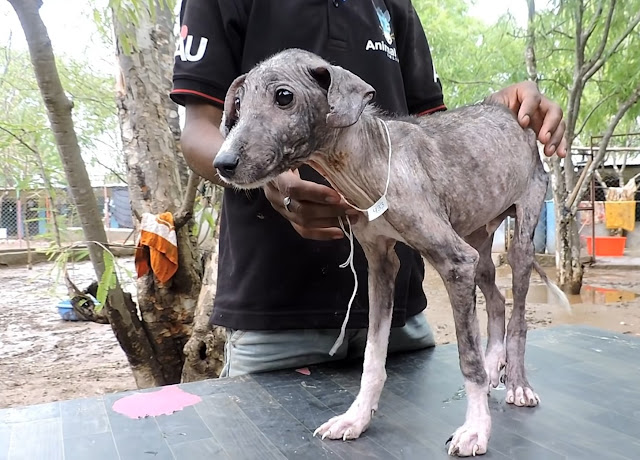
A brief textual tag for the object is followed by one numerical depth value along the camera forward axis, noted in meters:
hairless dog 1.17
